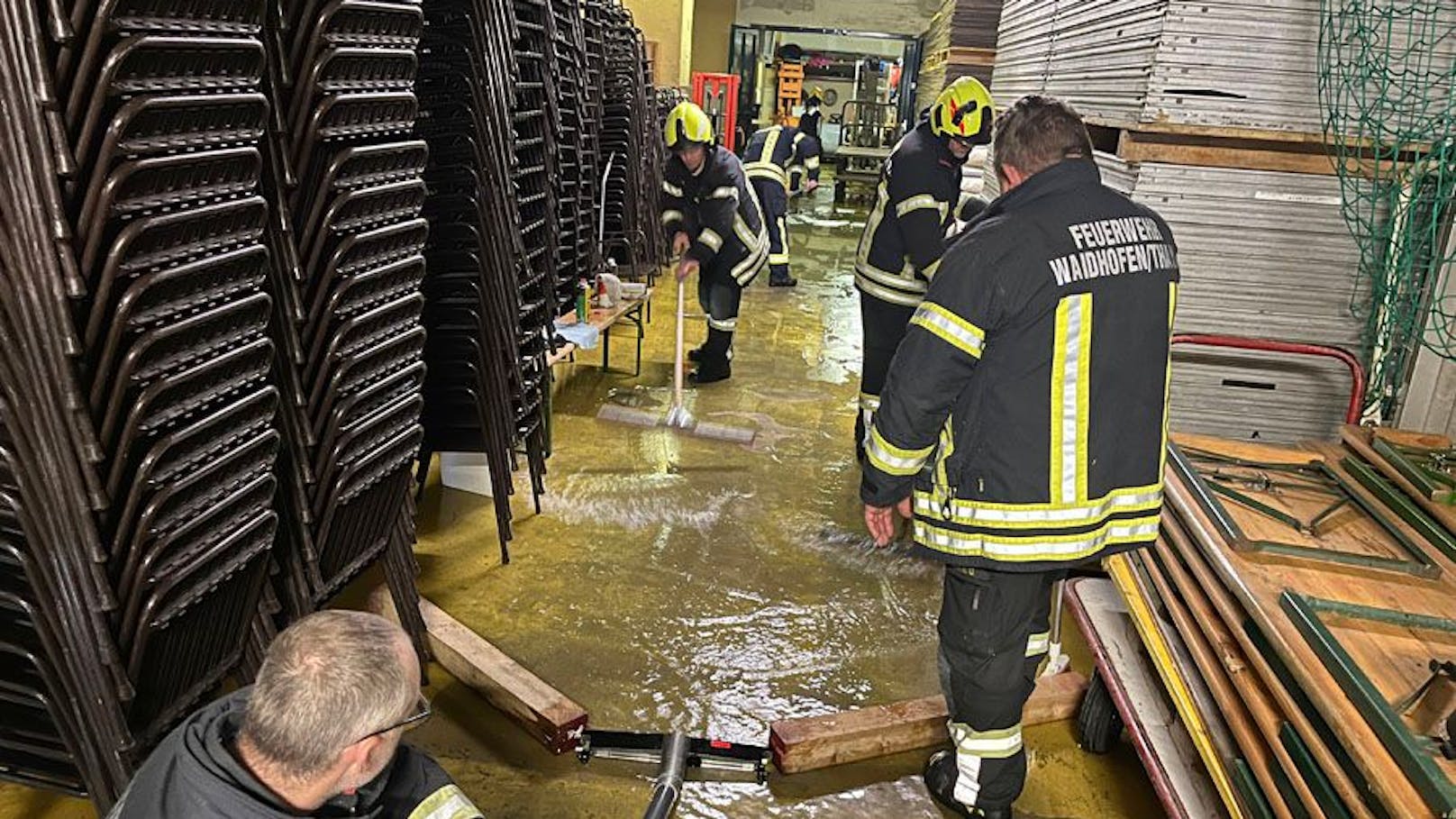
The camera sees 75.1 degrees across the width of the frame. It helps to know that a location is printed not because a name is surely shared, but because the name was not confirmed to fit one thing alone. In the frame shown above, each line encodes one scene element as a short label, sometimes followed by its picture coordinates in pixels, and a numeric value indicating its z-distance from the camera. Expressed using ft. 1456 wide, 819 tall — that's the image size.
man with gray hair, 4.49
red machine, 47.37
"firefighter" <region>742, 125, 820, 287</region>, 31.99
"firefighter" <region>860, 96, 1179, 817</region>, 8.22
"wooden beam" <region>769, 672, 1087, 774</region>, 10.05
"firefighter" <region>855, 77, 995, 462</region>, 15.74
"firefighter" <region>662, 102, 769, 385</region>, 21.45
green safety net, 11.40
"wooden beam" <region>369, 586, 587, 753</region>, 10.08
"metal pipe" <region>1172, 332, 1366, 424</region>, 11.50
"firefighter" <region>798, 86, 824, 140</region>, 54.60
